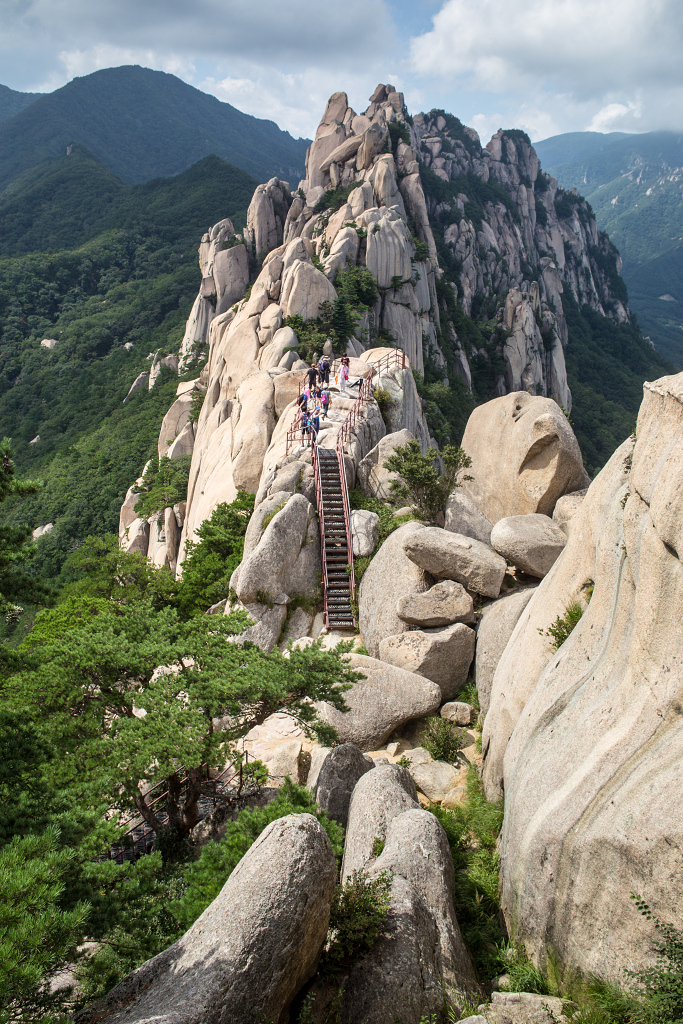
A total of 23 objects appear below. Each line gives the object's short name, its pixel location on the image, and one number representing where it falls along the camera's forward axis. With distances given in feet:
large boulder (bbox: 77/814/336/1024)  16.98
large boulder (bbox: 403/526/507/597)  48.62
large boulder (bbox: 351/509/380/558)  58.85
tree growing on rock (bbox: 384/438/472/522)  56.80
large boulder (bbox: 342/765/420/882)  27.78
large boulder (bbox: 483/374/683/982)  19.29
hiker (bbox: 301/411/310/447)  71.45
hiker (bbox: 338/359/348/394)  84.94
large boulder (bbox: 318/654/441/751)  41.75
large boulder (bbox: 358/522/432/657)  51.34
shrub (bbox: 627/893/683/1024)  16.79
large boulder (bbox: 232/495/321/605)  55.16
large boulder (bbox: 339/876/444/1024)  19.74
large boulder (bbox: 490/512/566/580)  47.70
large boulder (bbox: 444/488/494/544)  56.54
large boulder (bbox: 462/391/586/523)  54.29
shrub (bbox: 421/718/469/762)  40.06
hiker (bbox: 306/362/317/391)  82.07
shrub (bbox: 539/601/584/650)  31.71
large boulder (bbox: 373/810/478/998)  22.87
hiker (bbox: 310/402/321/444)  70.84
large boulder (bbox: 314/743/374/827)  32.55
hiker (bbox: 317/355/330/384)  83.57
